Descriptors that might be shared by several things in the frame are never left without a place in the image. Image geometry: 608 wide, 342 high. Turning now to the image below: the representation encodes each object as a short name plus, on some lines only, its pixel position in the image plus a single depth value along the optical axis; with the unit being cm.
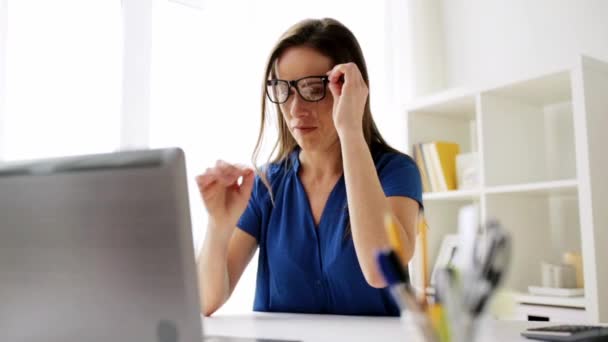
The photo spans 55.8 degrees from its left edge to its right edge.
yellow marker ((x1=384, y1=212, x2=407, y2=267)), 45
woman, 121
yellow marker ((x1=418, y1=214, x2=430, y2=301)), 272
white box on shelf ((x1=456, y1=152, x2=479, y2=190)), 263
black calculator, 79
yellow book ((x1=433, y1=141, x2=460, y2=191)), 275
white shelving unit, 214
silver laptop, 57
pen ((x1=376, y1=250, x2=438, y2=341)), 43
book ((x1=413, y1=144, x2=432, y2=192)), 282
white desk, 93
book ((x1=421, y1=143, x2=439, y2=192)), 279
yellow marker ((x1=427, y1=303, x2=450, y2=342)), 44
